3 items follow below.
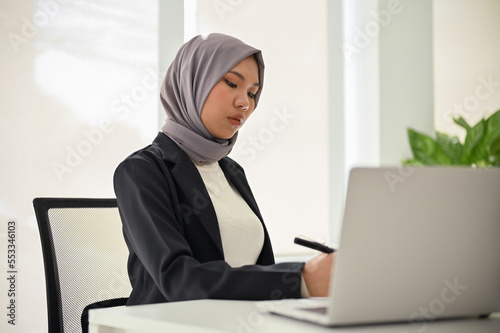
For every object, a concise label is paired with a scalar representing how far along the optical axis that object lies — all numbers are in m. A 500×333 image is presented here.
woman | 1.13
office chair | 1.51
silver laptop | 0.77
